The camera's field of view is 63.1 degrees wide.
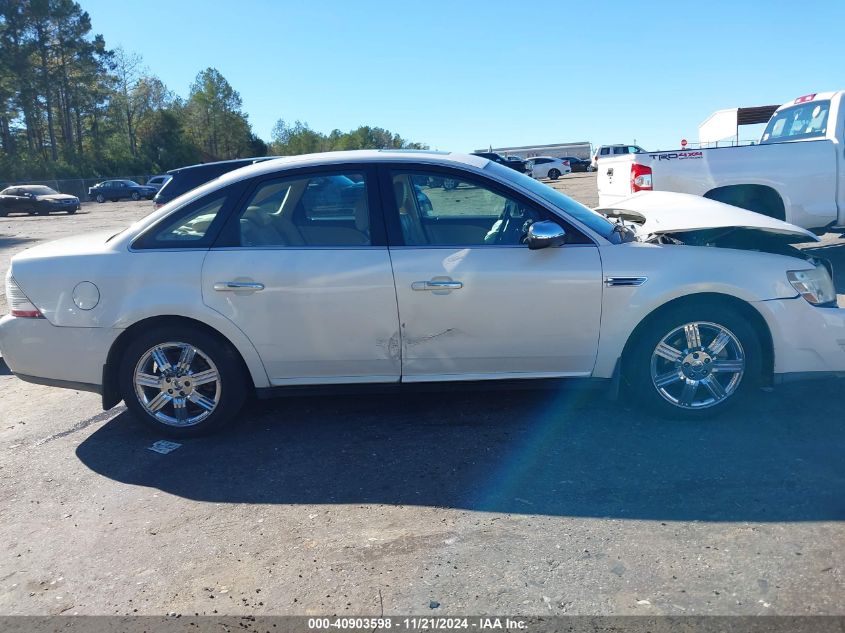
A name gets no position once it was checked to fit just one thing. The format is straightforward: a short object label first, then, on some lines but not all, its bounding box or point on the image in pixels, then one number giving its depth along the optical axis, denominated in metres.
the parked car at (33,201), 35.59
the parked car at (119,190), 46.22
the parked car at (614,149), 43.90
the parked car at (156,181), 46.97
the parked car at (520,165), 34.69
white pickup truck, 8.02
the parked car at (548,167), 48.81
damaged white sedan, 4.14
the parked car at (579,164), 58.53
